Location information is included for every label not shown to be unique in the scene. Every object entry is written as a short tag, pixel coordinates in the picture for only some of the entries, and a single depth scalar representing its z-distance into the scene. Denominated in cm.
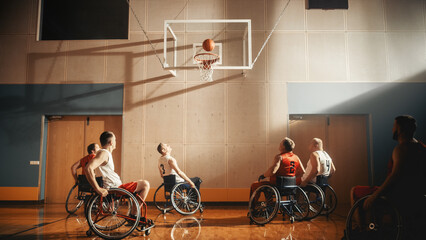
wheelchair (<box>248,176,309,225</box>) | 384
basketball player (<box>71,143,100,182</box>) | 468
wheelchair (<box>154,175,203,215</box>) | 447
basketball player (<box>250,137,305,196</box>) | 391
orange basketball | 486
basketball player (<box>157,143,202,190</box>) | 443
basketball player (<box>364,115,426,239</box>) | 226
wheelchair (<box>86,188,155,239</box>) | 304
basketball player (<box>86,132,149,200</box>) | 308
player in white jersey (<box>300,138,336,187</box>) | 430
